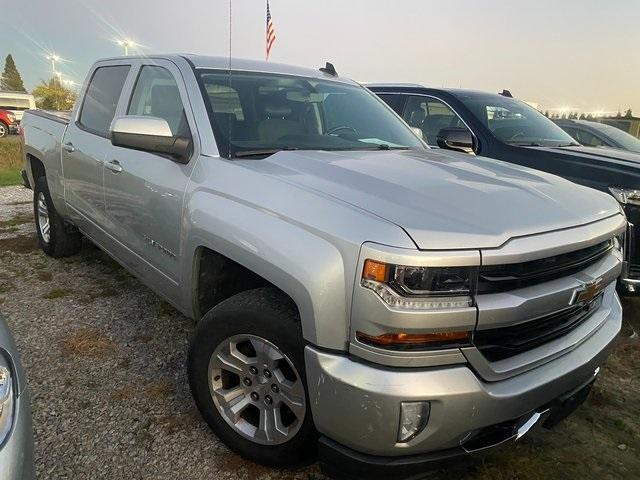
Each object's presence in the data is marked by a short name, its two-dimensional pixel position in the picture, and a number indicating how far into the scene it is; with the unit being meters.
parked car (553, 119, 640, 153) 6.91
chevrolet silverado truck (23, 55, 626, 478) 1.65
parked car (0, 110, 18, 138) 24.23
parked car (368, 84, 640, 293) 3.80
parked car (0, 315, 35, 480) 1.26
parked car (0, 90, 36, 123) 37.22
